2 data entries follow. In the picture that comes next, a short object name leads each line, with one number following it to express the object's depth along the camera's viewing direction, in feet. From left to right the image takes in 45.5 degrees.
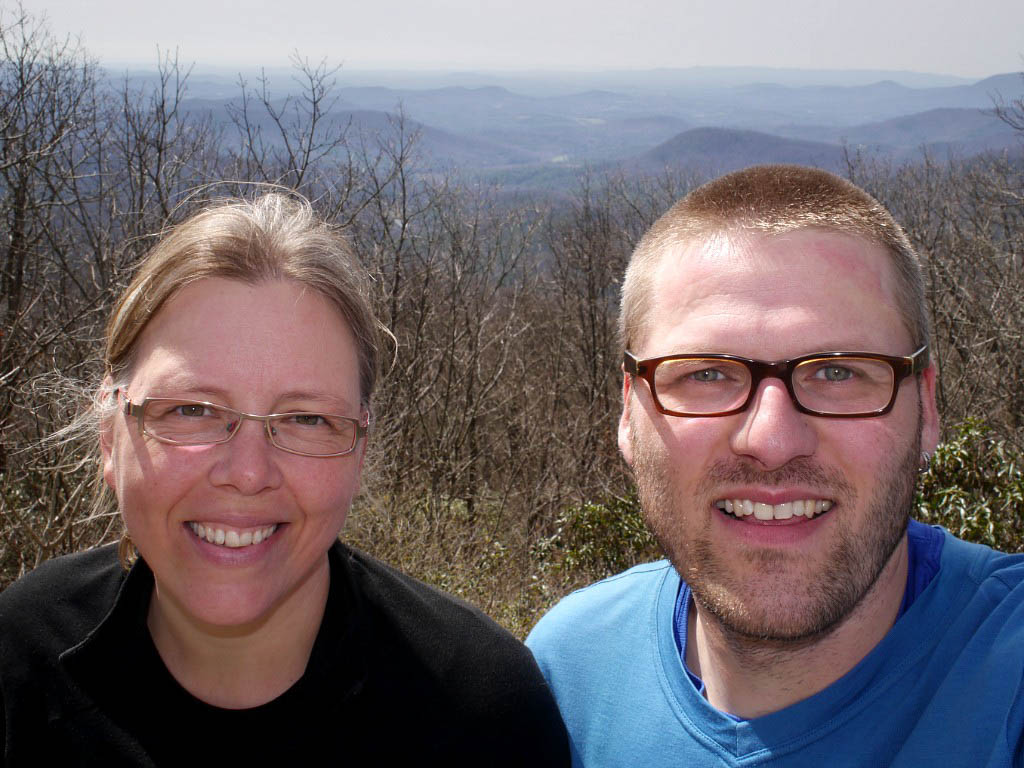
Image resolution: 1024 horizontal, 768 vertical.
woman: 2.01
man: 2.01
